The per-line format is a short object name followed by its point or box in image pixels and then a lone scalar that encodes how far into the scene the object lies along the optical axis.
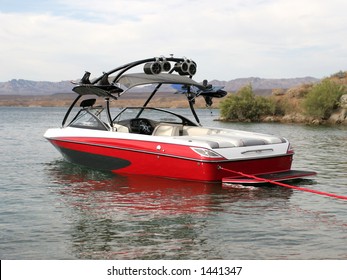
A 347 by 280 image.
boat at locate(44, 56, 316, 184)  12.30
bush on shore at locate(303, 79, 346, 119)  60.97
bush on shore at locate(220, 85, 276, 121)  70.00
